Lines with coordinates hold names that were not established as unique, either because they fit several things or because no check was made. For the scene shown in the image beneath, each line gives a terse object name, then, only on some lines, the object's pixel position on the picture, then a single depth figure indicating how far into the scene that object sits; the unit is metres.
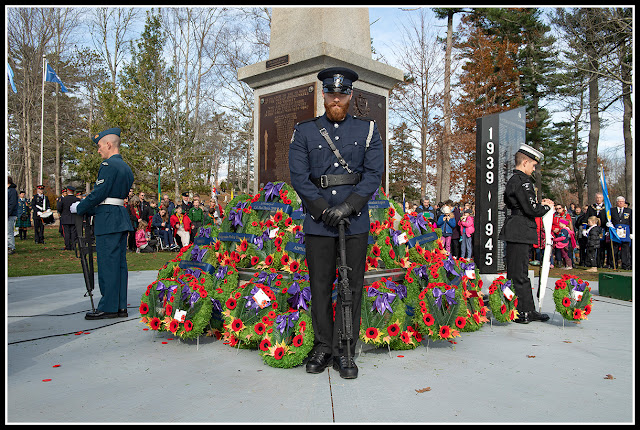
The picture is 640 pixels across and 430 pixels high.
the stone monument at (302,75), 5.16
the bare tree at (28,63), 30.81
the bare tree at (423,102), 23.72
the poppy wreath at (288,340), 3.64
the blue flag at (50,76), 24.53
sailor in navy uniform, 5.34
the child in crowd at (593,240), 13.05
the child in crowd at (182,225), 16.52
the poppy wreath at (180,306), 4.18
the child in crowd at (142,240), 15.67
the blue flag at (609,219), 12.94
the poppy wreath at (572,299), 5.11
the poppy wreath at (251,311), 4.03
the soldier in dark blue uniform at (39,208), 17.17
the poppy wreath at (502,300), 5.04
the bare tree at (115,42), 33.41
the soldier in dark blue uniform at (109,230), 5.45
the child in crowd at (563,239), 12.87
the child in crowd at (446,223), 15.12
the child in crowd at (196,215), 16.22
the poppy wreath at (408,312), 4.08
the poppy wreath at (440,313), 4.07
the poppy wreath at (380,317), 3.92
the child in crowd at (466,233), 15.16
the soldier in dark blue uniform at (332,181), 3.60
